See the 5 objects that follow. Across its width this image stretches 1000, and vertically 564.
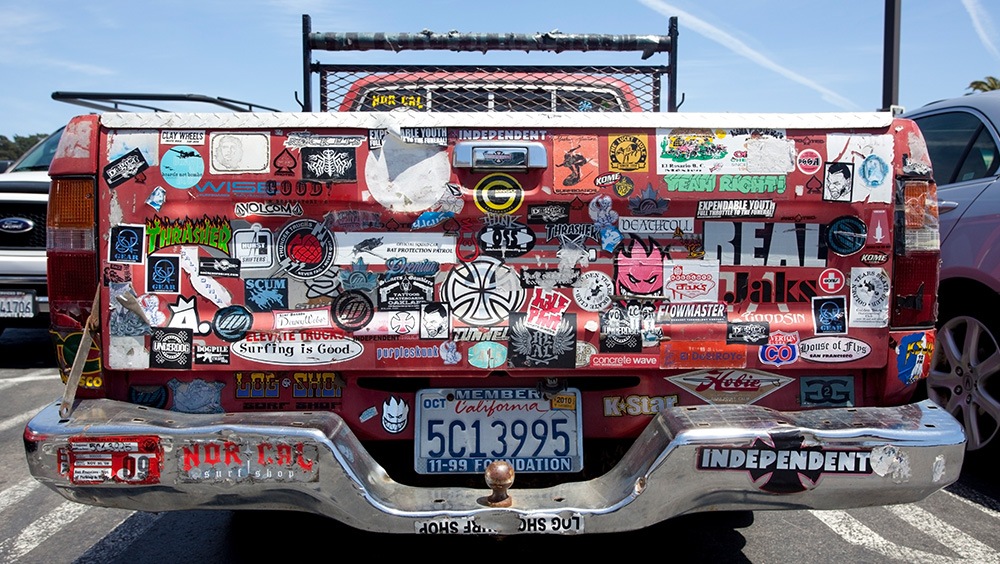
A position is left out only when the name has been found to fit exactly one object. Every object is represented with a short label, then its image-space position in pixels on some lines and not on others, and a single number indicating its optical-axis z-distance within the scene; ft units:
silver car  14.17
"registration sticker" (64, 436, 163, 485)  8.25
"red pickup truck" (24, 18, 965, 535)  9.20
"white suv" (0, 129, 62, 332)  23.79
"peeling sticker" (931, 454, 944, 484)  8.42
